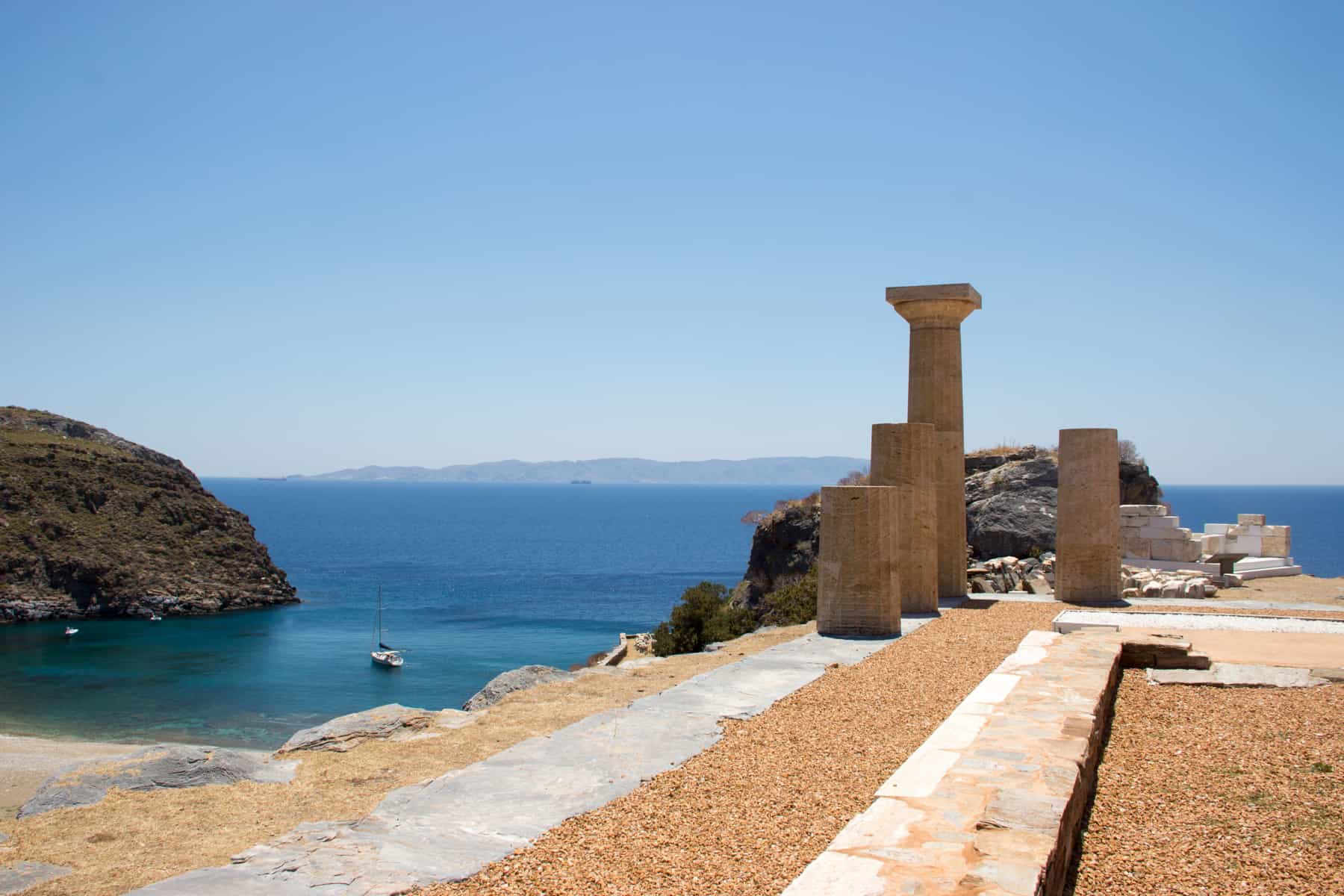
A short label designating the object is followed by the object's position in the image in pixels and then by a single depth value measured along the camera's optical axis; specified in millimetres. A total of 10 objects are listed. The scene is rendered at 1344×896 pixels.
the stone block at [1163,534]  21031
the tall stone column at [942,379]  16344
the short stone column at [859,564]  12969
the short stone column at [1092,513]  16109
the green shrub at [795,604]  16656
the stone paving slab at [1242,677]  9062
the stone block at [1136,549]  21312
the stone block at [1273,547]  22969
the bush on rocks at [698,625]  20016
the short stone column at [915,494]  14930
